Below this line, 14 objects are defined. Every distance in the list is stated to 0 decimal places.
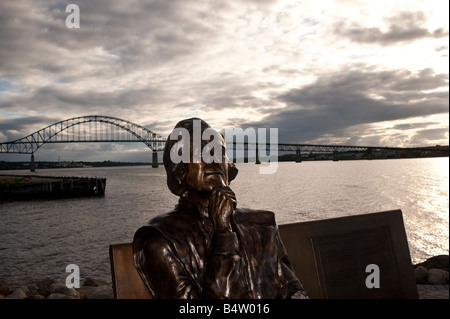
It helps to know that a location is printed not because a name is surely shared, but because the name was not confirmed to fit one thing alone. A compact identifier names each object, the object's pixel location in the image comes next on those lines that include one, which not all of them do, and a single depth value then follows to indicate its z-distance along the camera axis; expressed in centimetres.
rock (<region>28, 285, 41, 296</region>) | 762
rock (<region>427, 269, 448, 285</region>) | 648
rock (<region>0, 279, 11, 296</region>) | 747
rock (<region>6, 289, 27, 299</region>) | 702
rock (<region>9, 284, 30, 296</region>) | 771
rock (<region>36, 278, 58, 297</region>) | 777
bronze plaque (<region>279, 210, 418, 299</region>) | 344
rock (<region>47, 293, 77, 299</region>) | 655
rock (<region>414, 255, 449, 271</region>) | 750
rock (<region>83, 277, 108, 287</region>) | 911
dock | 4103
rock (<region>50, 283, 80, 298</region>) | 711
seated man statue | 206
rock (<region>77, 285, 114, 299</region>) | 672
